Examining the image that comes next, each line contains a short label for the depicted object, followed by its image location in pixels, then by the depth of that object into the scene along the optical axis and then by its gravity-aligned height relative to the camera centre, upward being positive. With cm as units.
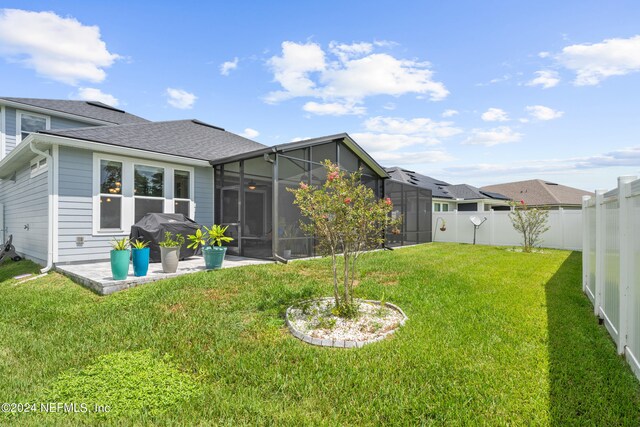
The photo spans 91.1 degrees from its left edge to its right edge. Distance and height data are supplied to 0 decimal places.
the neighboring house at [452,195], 2052 +153
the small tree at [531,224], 1219 -28
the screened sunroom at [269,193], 840 +68
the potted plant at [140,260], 595 -84
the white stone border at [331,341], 333 -135
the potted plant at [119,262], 554 -82
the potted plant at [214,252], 673 -78
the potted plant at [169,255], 634 -79
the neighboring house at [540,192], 2586 +230
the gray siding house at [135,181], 718 +96
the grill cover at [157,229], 744 -31
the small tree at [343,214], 403 +3
